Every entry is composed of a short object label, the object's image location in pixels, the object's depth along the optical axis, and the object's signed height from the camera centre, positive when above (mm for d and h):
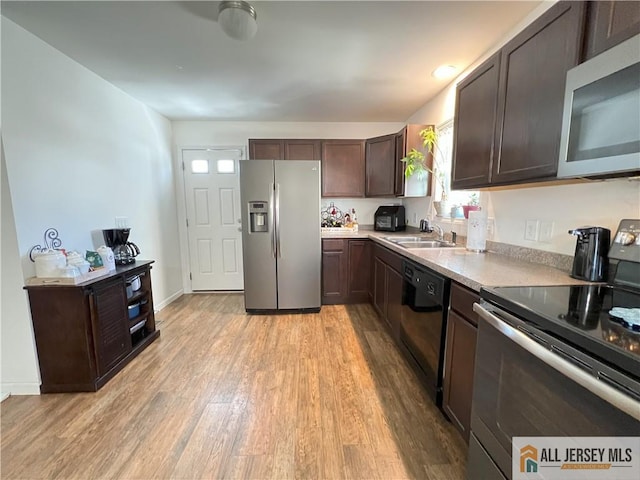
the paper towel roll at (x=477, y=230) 1969 -165
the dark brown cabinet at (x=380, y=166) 3354 +549
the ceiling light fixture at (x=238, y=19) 1531 +1103
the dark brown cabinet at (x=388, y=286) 2333 -760
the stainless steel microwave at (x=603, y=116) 848 +322
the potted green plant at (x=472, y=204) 2240 +33
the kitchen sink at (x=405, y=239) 2850 -330
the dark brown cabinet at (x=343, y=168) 3723 +558
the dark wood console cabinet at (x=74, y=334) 1821 -872
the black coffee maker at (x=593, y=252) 1185 -196
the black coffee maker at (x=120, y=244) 2389 -323
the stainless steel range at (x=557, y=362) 637 -421
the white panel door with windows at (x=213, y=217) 3889 -126
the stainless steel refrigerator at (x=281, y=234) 3064 -302
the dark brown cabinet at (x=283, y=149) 3654 +804
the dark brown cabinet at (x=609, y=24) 900 +651
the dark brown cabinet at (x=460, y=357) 1295 -765
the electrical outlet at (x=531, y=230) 1658 -139
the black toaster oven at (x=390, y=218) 3692 -141
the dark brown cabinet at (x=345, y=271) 3414 -802
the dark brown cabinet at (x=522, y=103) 1142 +544
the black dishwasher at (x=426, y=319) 1568 -737
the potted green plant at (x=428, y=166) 2728 +474
